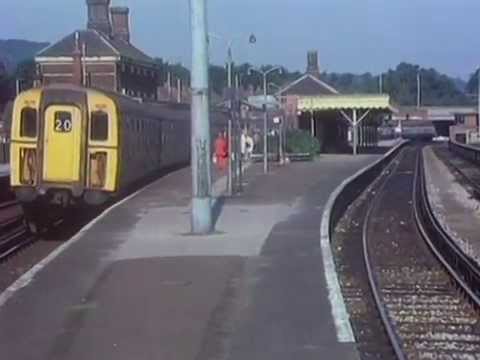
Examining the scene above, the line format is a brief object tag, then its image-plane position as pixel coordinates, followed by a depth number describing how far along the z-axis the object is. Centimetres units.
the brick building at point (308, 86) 8625
